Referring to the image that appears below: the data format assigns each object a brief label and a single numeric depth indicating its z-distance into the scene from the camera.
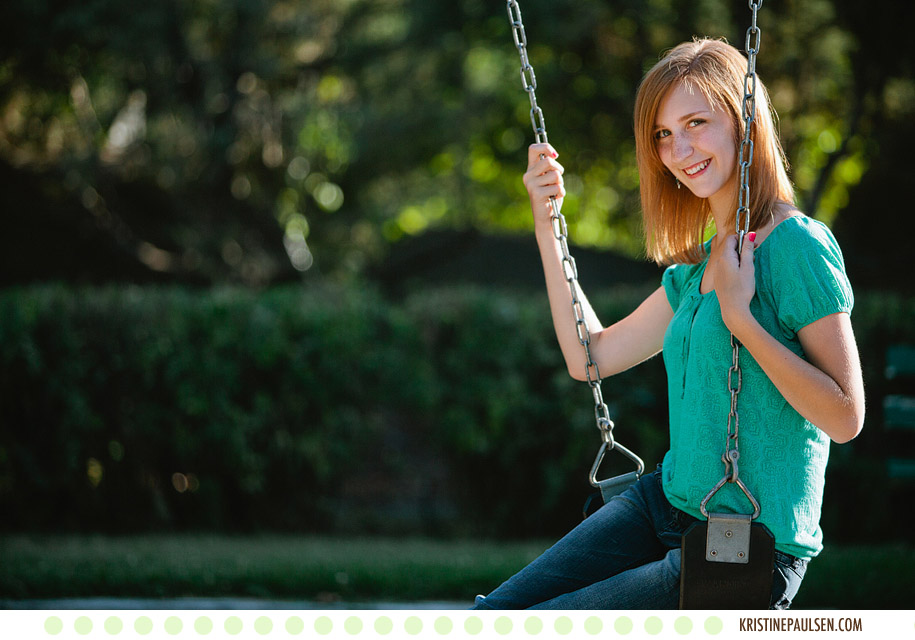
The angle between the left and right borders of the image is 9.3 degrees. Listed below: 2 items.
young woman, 8.26
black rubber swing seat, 8.25
